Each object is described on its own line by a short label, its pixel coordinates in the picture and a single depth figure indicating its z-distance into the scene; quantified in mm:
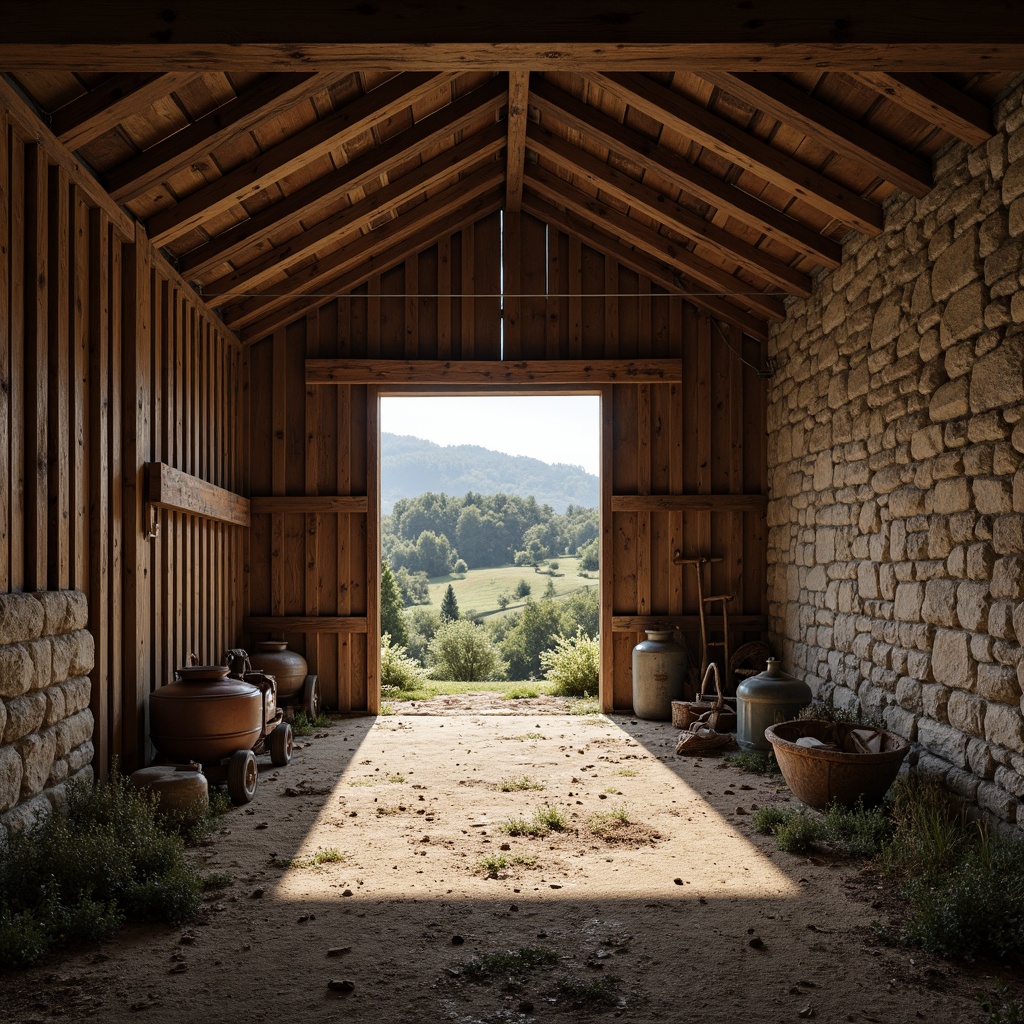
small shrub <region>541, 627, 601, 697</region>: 10297
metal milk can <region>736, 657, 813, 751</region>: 6652
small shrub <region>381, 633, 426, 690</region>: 10973
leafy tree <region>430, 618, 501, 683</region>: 13891
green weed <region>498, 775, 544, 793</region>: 6152
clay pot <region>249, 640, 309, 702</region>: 8102
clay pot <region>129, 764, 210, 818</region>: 4969
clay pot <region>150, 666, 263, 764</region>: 5629
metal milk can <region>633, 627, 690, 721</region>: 8547
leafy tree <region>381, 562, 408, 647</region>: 14789
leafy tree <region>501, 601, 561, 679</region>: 27502
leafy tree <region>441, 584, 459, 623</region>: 31281
